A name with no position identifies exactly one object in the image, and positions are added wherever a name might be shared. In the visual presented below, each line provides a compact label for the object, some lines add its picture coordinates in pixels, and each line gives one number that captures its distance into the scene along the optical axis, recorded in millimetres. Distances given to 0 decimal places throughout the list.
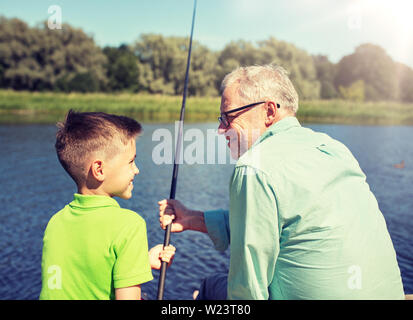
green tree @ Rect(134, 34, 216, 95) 31344
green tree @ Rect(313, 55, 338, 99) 42281
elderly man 1344
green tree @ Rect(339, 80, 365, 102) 42438
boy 1462
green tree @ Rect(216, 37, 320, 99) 35438
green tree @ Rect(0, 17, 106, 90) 30625
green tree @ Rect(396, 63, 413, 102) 49594
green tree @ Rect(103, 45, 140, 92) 33469
